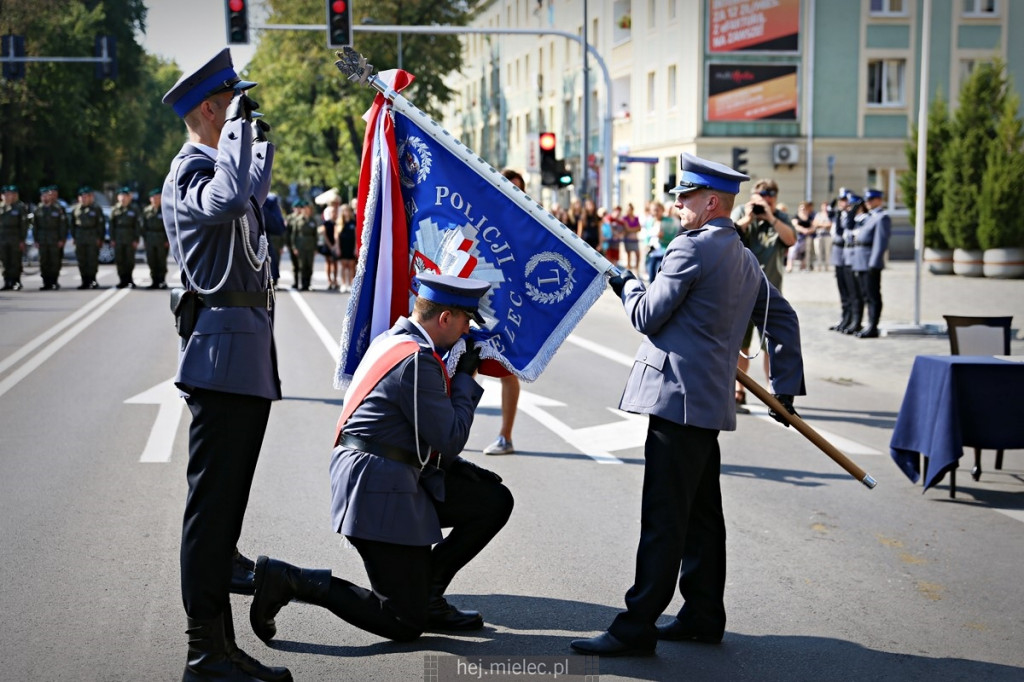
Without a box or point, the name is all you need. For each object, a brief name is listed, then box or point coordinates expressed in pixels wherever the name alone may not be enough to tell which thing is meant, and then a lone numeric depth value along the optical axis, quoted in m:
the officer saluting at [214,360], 4.49
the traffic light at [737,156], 27.55
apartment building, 42.09
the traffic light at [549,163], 23.86
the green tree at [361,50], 54.88
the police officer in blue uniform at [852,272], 17.73
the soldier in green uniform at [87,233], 27.31
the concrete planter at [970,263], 29.06
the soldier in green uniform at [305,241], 27.73
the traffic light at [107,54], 33.81
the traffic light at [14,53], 33.16
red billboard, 41.88
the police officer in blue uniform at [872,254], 17.09
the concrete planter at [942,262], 30.03
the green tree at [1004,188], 27.86
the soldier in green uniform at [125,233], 27.47
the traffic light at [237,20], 23.92
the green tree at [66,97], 46.31
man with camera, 10.78
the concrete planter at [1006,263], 28.25
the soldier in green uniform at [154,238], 26.80
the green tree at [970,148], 28.53
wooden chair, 8.84
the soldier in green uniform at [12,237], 26.64
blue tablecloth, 7.59
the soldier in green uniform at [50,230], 26.70
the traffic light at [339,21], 21.95
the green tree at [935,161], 29.22
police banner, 5.67
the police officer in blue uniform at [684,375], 4.92
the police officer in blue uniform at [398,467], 4.77
